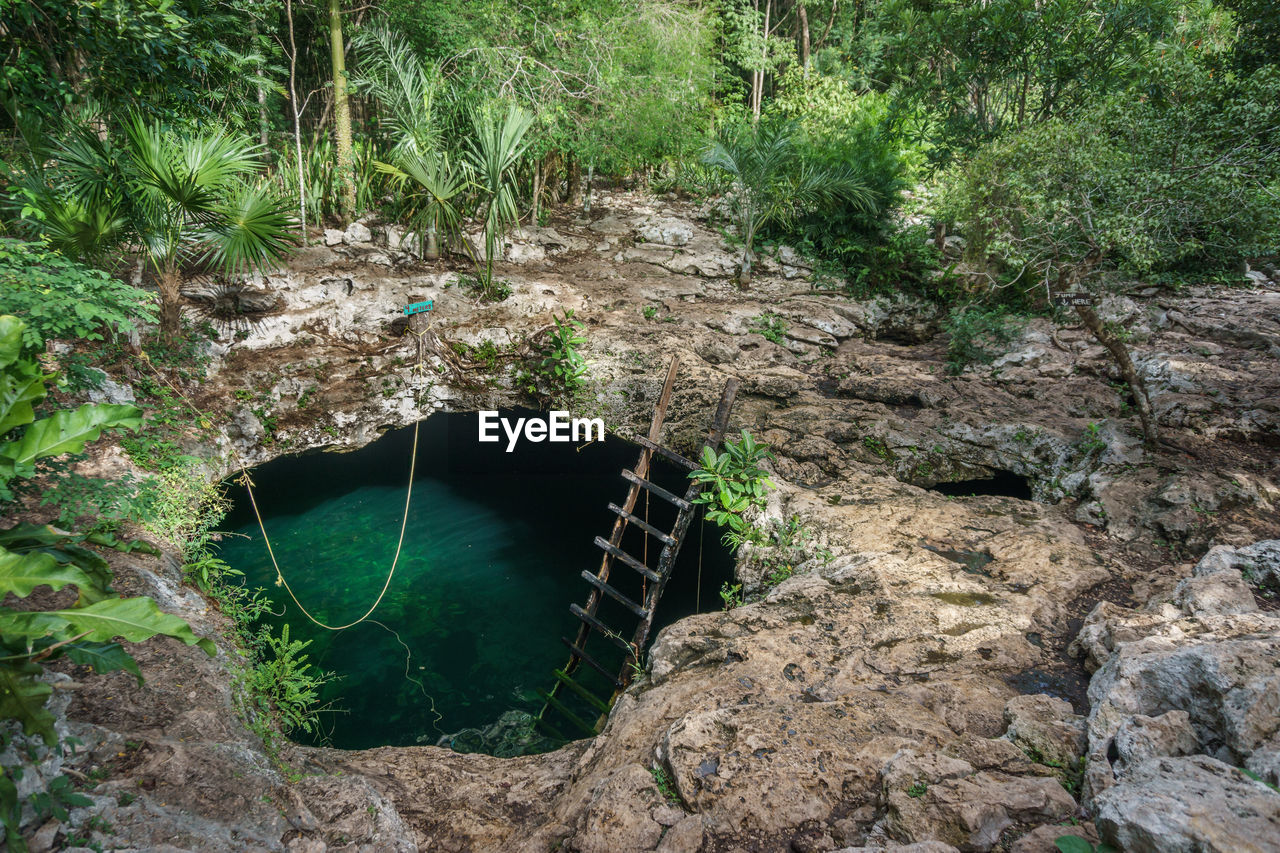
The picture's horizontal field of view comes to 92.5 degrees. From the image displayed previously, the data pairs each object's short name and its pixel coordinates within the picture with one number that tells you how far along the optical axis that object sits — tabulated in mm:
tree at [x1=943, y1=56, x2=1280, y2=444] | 5121
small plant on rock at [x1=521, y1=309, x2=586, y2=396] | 7719
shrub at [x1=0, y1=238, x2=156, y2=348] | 4277
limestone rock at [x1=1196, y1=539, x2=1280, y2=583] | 3902
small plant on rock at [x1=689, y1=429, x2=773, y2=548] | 5812
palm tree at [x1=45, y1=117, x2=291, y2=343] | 5891
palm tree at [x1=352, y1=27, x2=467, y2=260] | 8523
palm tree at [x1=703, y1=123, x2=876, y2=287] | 9742
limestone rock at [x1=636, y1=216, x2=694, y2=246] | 11898
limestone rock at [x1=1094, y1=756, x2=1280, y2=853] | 1822
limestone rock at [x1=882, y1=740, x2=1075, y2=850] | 2496
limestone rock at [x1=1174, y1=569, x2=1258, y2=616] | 3508
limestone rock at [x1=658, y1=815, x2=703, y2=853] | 2908
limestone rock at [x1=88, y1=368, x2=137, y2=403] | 6199
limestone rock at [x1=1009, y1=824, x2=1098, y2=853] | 2281
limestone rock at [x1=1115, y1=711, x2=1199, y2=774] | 2498
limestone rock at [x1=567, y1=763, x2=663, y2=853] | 3039
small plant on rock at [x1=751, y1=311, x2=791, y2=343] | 9422
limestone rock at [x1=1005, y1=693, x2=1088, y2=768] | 2900
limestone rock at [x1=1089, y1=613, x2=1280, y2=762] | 2385
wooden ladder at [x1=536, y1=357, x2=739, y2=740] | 6098
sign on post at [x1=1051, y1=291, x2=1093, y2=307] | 5780
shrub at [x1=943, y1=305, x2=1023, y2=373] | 8562
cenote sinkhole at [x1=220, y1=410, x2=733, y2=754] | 6852
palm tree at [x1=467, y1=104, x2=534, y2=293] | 8562
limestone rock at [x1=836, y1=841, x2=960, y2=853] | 2332
